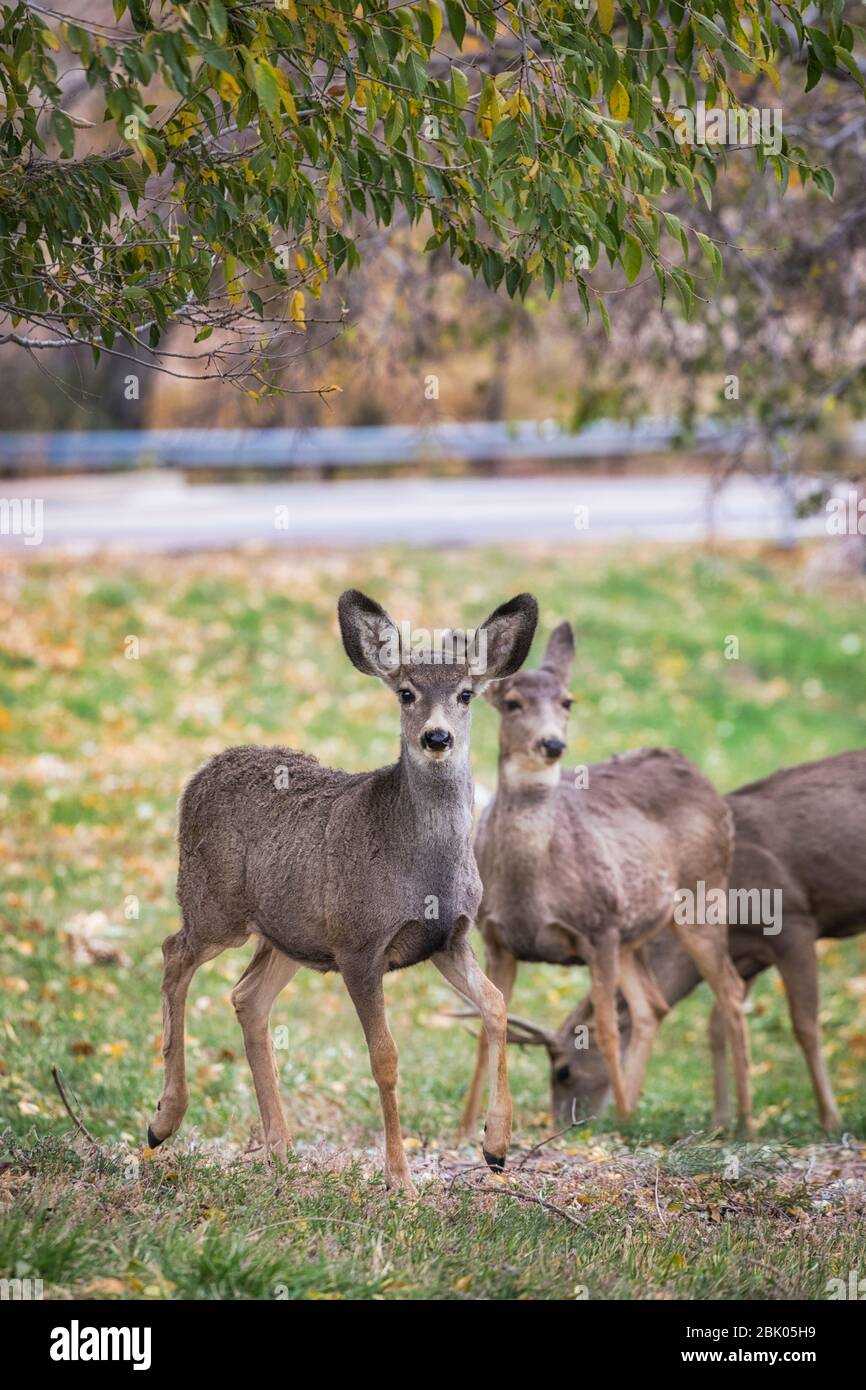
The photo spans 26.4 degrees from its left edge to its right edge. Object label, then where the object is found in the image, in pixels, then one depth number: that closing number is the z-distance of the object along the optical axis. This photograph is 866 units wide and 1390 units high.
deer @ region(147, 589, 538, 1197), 7.14
